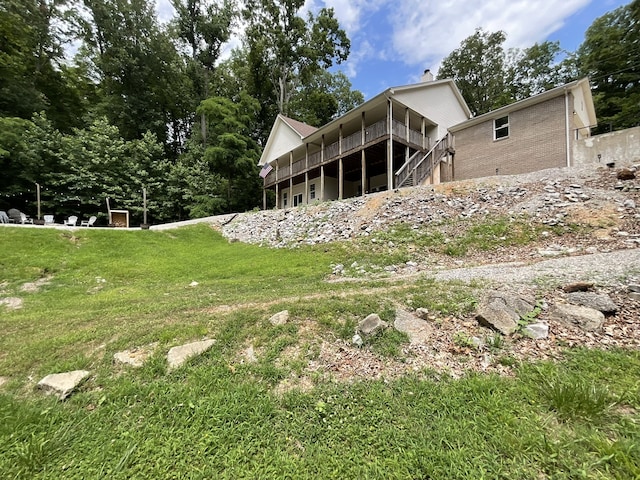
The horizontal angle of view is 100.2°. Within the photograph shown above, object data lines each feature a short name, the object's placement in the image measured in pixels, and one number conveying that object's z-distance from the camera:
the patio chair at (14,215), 17.45
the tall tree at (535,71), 26.30
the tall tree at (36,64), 20.80
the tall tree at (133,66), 27.86
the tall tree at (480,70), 27.44
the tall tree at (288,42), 28.06
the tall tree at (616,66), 20.82
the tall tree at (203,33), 29.69
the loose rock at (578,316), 3.07
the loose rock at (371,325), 3.36
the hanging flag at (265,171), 21.45
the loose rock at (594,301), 3.24
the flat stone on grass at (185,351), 3.00
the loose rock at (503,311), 3.22
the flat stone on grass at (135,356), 3.04
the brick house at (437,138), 12.11
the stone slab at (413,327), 3.24
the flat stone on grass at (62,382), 2.58
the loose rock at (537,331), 3.02
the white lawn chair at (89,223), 17.80
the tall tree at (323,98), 29.59
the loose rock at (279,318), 3.68
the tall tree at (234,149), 21.83
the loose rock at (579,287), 3.65
